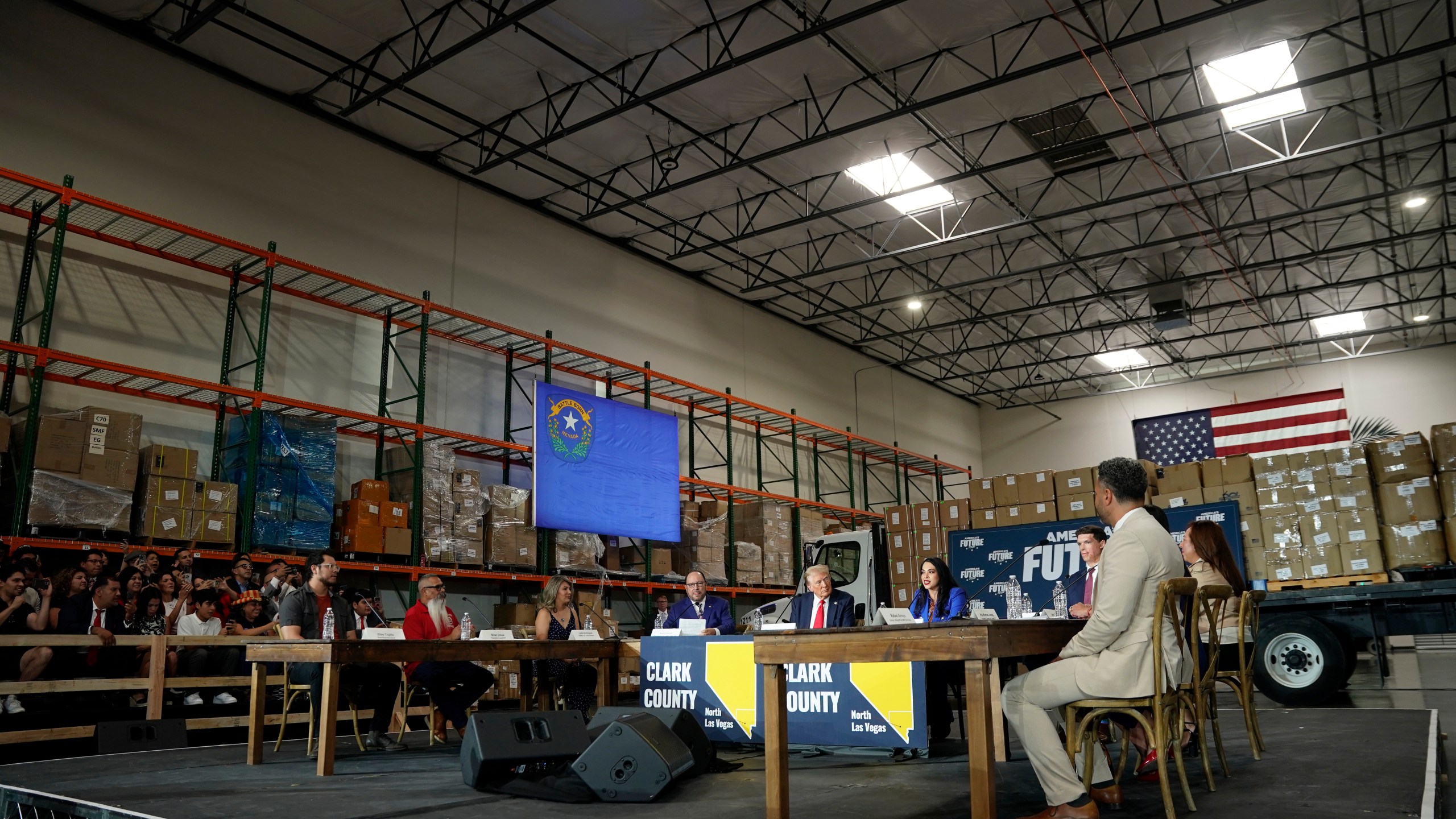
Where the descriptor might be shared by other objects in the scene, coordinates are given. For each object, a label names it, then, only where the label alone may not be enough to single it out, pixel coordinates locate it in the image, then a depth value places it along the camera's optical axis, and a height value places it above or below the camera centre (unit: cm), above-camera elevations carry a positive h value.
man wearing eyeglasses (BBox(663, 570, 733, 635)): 782 -2
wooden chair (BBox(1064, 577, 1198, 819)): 349 -39
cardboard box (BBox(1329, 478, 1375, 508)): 968 +107
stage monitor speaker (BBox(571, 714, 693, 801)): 459 -75
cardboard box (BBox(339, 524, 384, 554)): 1020 +74
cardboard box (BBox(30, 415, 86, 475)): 805 +140
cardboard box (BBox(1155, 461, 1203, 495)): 1231 +157
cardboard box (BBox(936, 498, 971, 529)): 1489 +137
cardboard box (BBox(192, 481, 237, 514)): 908 +107
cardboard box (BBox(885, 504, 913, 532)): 1588 +139
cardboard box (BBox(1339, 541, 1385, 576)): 950 +40
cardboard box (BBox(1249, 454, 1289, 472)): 1067 +150
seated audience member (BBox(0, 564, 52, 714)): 706 -7
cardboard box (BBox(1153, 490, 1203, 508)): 1222 +129
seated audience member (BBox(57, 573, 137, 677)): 736 -10
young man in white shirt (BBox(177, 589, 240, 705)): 810 -36
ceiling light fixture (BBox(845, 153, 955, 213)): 1345 +596
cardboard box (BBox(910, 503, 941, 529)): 1537 +139
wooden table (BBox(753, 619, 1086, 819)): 331 -18
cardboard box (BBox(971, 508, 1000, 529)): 1434 +124
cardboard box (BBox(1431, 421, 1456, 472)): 909 +141
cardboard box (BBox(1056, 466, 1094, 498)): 1358 +167
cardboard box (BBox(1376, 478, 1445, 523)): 920 +93
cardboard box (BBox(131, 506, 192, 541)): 865 +78
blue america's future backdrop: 1074 +59
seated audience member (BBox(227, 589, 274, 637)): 886 -2
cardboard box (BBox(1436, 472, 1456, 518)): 903 +100
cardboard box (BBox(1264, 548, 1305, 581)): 1026 +37
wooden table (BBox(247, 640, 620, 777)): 546 -27
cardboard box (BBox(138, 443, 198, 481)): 881 +136
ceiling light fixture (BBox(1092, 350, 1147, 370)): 2148 +538
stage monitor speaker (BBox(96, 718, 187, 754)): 679 -88
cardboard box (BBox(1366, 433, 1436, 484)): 935 +135
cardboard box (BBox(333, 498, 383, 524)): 1027 +101
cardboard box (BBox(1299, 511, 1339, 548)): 995 +72
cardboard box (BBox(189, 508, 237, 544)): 898 +78
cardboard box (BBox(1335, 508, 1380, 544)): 954 +72
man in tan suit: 352 -22
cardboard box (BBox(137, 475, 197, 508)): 871 +106
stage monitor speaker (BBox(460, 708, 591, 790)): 483 -69
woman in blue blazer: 664 -5
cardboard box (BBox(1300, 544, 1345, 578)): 993 +39
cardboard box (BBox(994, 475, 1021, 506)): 1416 +162
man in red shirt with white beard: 711 -52
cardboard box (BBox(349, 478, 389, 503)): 1048 +128
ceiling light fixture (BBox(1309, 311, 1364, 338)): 1889 +540
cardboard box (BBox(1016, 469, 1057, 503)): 1376 +164
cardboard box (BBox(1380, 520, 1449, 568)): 916 +51
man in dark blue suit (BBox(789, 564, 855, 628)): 720 -1
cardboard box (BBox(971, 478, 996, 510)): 1448 +164
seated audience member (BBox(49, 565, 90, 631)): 751 +21
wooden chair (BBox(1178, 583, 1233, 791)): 392 -35
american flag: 2016 +364
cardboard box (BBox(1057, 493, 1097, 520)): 1343 +131
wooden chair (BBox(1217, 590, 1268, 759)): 510 -44
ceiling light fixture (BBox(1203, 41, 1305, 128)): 1120 +614
